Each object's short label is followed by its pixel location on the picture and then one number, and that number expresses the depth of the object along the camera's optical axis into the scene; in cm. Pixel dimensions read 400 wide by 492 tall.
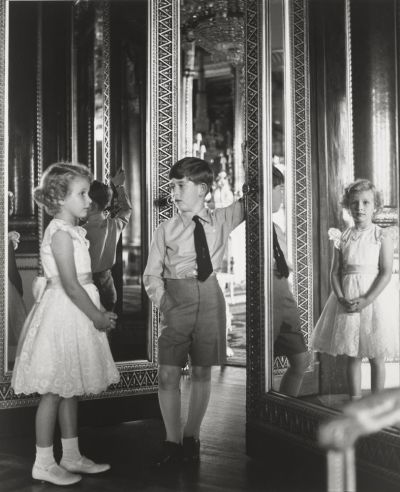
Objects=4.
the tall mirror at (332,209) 247
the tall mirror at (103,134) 389
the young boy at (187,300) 321
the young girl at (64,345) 292
